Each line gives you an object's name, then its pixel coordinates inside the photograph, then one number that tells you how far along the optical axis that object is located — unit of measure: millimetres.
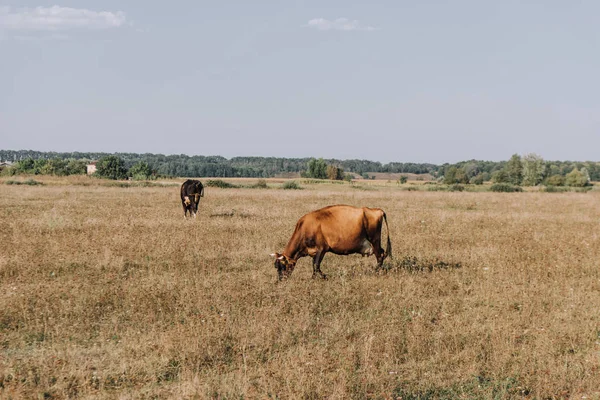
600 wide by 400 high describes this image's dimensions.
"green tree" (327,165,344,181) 147500
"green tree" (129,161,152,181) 113788
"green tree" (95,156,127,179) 102938
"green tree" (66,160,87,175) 110712
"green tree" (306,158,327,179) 151525
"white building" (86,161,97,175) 162475
